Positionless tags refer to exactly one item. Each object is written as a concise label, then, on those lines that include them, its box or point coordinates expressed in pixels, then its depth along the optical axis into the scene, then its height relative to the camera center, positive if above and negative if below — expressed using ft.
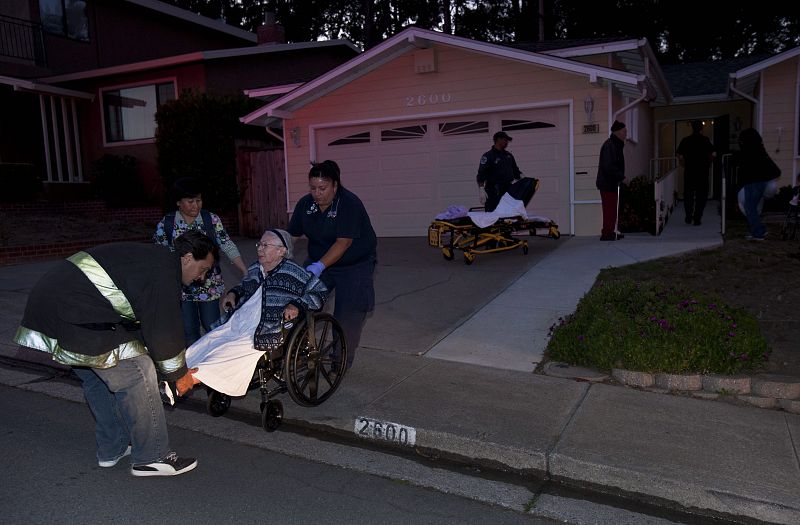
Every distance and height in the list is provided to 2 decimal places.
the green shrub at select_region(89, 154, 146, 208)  59.36 +0.05
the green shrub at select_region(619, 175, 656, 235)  40.29 -2.85
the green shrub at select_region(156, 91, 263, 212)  51.21 +2.65
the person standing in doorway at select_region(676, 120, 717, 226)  40.06 -0.28
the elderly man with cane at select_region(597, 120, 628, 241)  36.06 -0.35
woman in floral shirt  18.35 -1.89
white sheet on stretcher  32.99 -2.40
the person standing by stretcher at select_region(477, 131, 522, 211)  36.11 -0.17
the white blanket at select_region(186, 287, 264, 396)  14.55 -4.03
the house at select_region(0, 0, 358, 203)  60.95 +9.49
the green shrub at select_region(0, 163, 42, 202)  55.42 +0.15
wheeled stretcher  33.04 -3.12
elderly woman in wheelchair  14.78 -3.80
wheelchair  15.30 -4.76
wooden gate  51.39 -1.30
